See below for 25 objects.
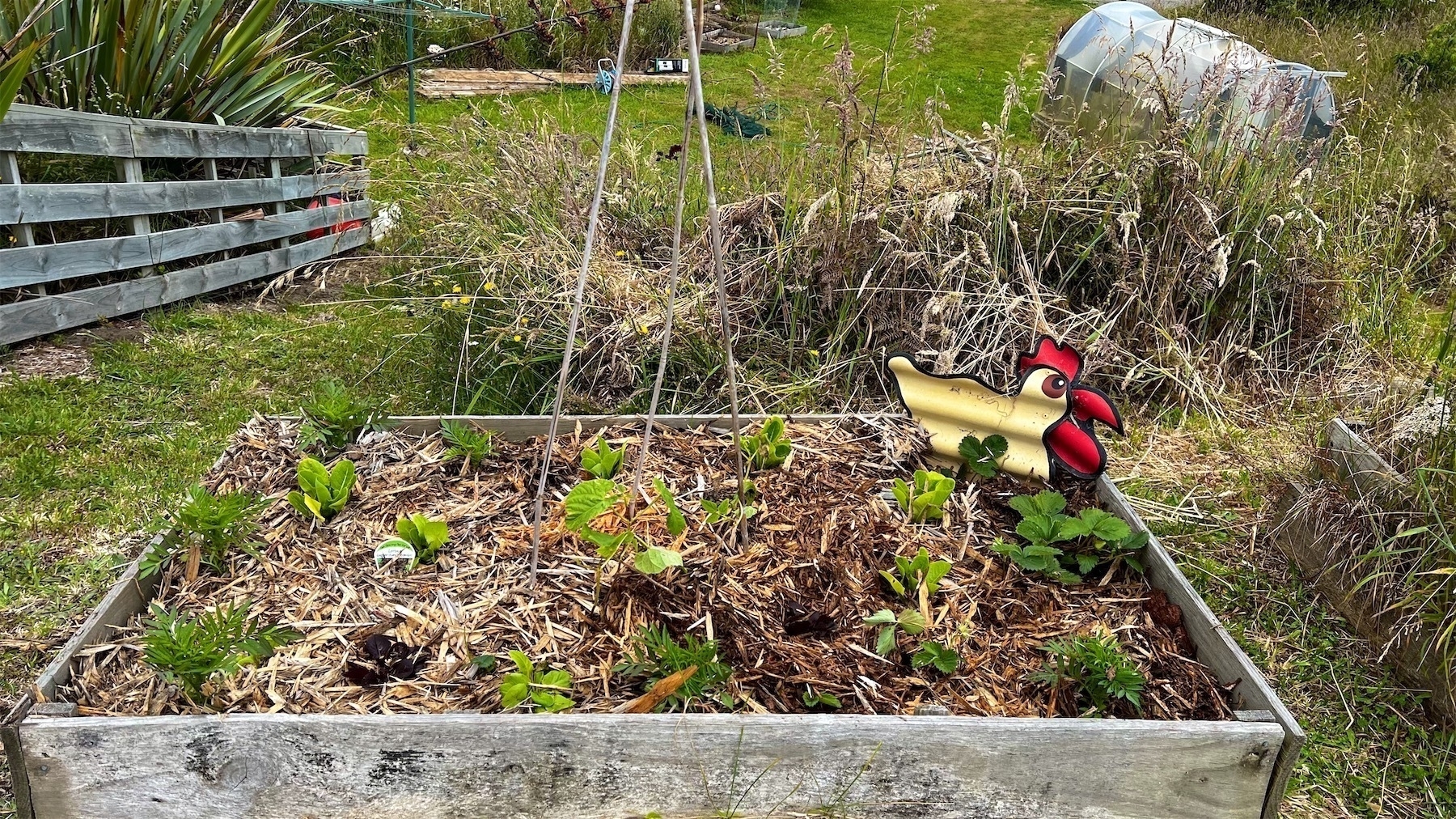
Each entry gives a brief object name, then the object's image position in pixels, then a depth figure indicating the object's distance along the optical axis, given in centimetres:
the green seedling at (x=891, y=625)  183
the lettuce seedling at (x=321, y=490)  218
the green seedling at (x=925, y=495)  224
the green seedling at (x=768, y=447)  243
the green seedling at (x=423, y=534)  208
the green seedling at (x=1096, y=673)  168
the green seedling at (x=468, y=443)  241
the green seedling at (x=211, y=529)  197
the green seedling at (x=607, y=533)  184
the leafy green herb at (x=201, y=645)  158
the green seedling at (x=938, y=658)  178
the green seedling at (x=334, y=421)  246
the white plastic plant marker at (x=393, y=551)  204
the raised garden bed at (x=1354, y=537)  231
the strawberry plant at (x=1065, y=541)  208
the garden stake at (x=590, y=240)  164
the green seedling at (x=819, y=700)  171
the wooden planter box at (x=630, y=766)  153
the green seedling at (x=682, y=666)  166
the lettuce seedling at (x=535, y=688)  163
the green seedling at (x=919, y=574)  198
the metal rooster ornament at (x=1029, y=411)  224
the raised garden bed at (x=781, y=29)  1212
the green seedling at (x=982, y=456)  238
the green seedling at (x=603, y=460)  232
